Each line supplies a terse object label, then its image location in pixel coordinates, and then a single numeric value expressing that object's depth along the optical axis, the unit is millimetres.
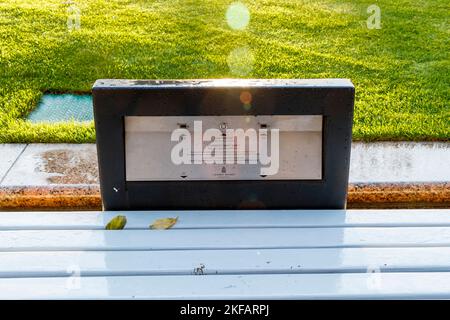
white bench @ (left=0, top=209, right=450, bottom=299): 1837
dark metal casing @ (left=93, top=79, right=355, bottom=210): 2400
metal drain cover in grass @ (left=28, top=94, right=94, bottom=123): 5711
